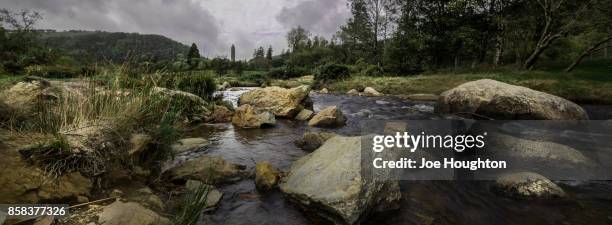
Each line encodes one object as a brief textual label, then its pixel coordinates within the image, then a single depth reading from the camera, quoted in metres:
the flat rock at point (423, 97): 18.77
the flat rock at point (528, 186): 4.64
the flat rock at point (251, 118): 10.05
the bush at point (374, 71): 33.06
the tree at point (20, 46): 25.11
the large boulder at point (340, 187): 3.74
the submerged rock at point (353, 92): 22.46
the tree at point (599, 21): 20.69
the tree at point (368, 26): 42.25
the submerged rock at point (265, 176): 4.89
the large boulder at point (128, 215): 2.86
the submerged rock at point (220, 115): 11.01
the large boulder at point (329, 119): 10.54
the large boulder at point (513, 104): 9.94
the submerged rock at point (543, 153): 5.79
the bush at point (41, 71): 18.72
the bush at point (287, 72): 47.88
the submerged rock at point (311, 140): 7.41
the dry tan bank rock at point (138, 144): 4.07
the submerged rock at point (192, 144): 6.73
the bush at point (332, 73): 31.99
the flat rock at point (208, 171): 4.88
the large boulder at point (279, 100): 12.28
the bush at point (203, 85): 11.38
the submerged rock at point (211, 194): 4.11
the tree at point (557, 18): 21.69
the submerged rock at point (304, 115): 11.80
